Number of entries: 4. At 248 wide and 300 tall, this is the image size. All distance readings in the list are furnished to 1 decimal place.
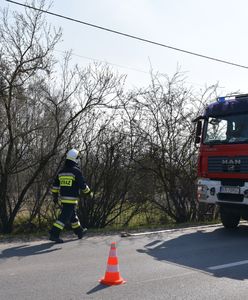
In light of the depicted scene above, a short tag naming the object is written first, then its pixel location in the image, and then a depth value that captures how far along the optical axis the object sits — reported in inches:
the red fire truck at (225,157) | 396.5
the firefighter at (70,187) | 348.8
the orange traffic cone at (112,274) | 226.3
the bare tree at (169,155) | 555.5
